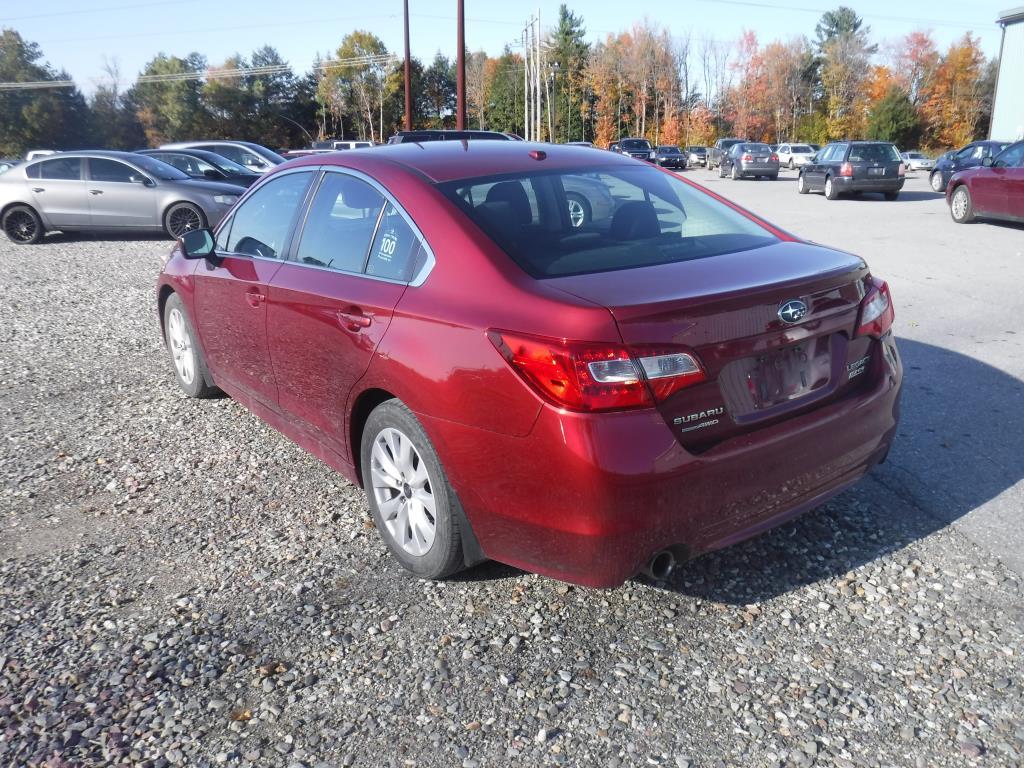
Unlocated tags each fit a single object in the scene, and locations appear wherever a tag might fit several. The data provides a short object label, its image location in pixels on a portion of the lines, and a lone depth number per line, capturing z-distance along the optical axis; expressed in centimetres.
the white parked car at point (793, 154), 5366
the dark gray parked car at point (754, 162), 3841
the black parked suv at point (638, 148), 4590
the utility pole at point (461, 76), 3149
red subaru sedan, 265
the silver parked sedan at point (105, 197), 1478
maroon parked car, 1385
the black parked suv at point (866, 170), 2236
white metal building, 4566
